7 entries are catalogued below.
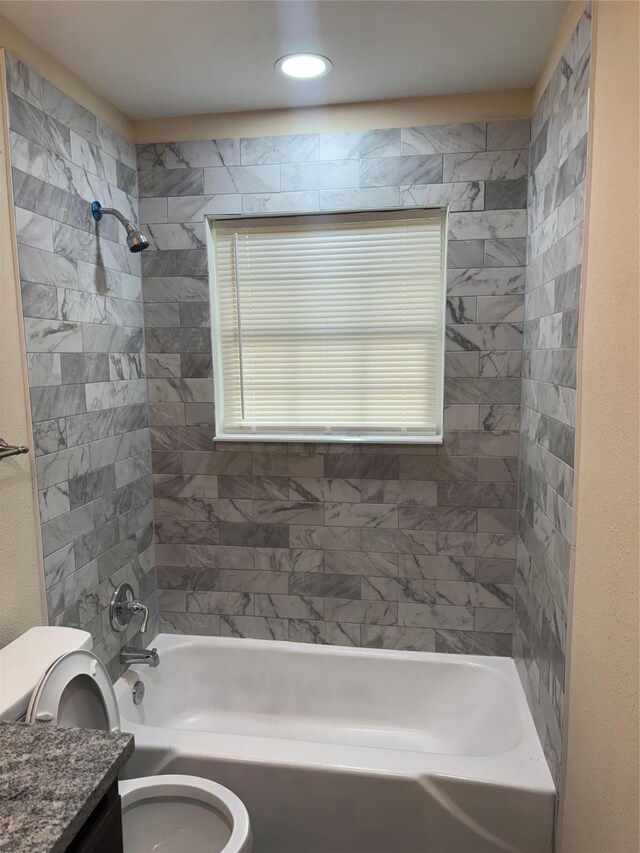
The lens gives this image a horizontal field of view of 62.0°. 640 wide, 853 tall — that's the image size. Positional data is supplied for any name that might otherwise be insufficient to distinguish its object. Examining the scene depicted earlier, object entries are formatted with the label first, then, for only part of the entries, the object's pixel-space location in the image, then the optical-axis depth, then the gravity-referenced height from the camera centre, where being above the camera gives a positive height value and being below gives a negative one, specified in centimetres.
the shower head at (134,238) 190 +44
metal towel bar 149 -25
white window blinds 227 +14
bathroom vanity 84 -73
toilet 148 -126
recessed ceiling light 179 +100
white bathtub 166 -140
